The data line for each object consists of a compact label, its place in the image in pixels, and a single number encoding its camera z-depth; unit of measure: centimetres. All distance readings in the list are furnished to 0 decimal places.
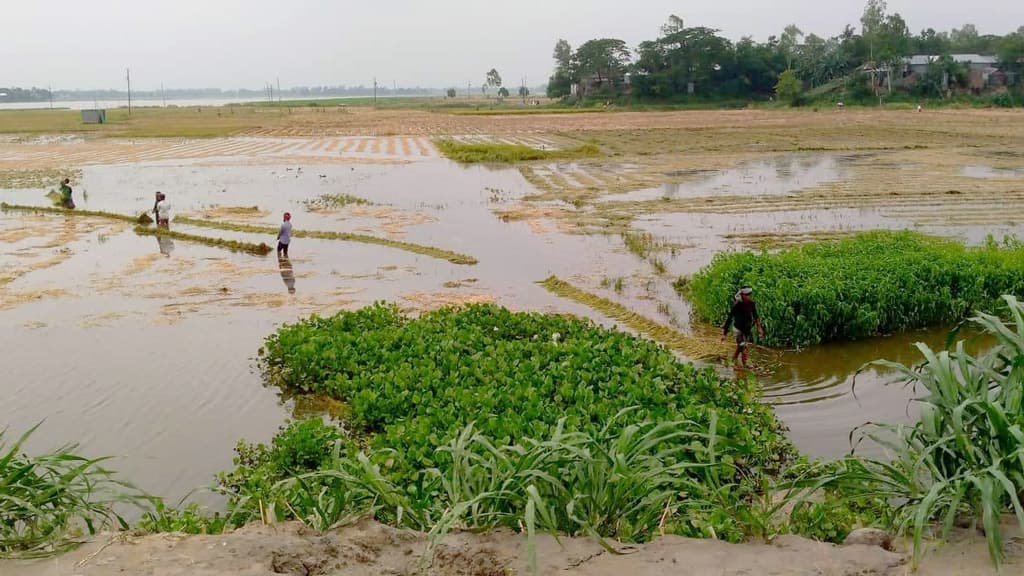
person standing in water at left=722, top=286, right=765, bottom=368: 1137
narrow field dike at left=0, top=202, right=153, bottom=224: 2434
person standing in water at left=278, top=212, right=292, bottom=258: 1862
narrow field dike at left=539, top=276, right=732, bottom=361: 1222
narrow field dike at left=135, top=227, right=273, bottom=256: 1990
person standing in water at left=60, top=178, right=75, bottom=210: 2598
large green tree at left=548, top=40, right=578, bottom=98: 9706
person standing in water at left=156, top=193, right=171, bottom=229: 2234
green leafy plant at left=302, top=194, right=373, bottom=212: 2642
